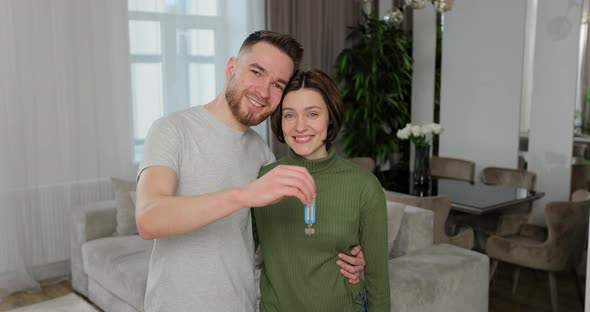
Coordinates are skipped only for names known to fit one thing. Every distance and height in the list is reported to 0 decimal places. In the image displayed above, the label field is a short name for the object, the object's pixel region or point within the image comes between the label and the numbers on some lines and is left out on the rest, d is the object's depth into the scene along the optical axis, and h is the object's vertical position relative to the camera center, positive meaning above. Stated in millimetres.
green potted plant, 5625 -39
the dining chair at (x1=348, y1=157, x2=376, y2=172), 4992 -704
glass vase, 4203 -617
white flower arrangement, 4188 -374
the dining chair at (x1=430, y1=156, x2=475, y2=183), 4863 -761
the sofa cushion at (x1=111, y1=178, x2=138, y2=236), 3836 -883
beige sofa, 2662 -1007
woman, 1483 -372
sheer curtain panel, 4031 -288
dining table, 3580 -775
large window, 4633 +298
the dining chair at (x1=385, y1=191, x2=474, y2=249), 3439 -754
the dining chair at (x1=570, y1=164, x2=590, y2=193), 4461 -757
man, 1381 -215
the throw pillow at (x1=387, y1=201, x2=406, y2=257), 2949 -721
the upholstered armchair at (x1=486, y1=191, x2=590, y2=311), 3318 -1007
